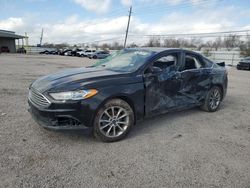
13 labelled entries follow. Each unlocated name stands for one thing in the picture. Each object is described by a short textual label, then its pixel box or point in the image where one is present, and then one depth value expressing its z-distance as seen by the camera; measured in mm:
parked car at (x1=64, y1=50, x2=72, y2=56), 45453
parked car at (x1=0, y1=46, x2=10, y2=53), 42591
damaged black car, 3295
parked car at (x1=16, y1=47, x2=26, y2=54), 46734
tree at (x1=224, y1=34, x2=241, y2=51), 42453
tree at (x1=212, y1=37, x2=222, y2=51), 48562
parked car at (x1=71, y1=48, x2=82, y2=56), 44706
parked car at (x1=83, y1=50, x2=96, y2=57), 40894
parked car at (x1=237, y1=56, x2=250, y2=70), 21316
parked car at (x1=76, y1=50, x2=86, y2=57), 42797
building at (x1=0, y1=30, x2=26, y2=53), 42656
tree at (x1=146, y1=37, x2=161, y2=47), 53484
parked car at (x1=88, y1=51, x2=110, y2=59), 36219
